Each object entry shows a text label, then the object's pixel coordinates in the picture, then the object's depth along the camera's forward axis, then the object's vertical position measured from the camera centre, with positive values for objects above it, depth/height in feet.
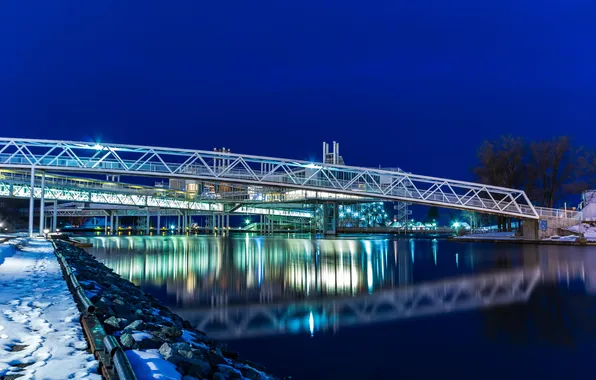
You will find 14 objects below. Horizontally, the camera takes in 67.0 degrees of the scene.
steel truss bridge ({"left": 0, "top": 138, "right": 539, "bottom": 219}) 152.25 +19.05
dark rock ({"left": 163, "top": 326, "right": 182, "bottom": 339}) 22.99 -5.56
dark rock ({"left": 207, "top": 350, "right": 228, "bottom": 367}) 19.50 -5.98
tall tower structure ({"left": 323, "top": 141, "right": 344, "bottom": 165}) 323.37 +47.38
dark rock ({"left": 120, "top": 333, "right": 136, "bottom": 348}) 18.94 -4.91
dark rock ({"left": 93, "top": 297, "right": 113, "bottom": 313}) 25.32 -4.63
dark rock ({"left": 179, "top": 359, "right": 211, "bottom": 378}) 17.07 -5.59
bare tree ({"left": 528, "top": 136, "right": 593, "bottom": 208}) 183.01 +18.91
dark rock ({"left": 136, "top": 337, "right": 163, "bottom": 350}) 19.27 -5.17
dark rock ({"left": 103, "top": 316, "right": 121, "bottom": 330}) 22.18 -4.82
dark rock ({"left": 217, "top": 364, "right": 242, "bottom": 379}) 18.18 -6.09
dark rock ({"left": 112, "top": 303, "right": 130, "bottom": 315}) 26.93 -5.09
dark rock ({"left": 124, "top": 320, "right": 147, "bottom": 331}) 21.97 -5.01
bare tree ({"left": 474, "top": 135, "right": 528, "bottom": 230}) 192.54 +22.69
